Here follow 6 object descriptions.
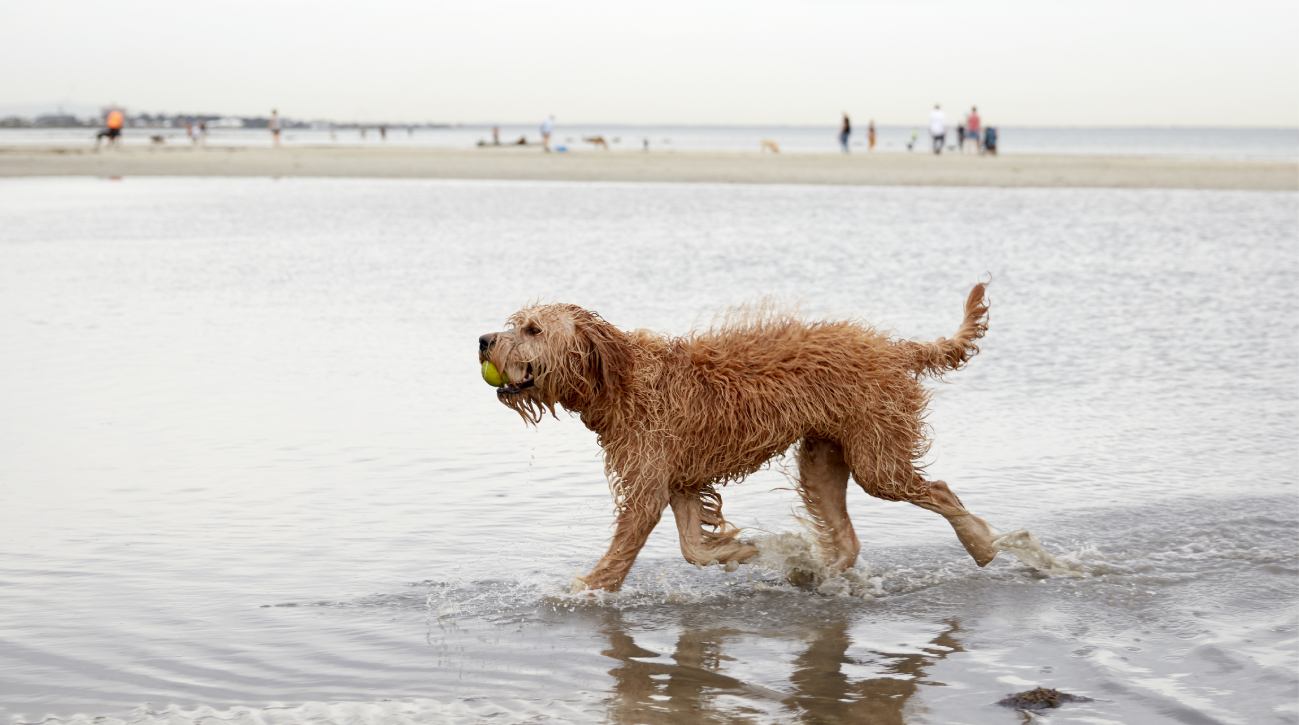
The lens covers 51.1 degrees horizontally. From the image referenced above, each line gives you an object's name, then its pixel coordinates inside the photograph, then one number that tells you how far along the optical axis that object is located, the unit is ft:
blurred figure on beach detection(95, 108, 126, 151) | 153.79
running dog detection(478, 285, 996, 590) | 17.99
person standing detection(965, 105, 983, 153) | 143.74
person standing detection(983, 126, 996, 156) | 143.98
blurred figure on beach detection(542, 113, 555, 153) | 166.09
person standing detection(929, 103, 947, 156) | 142.51
